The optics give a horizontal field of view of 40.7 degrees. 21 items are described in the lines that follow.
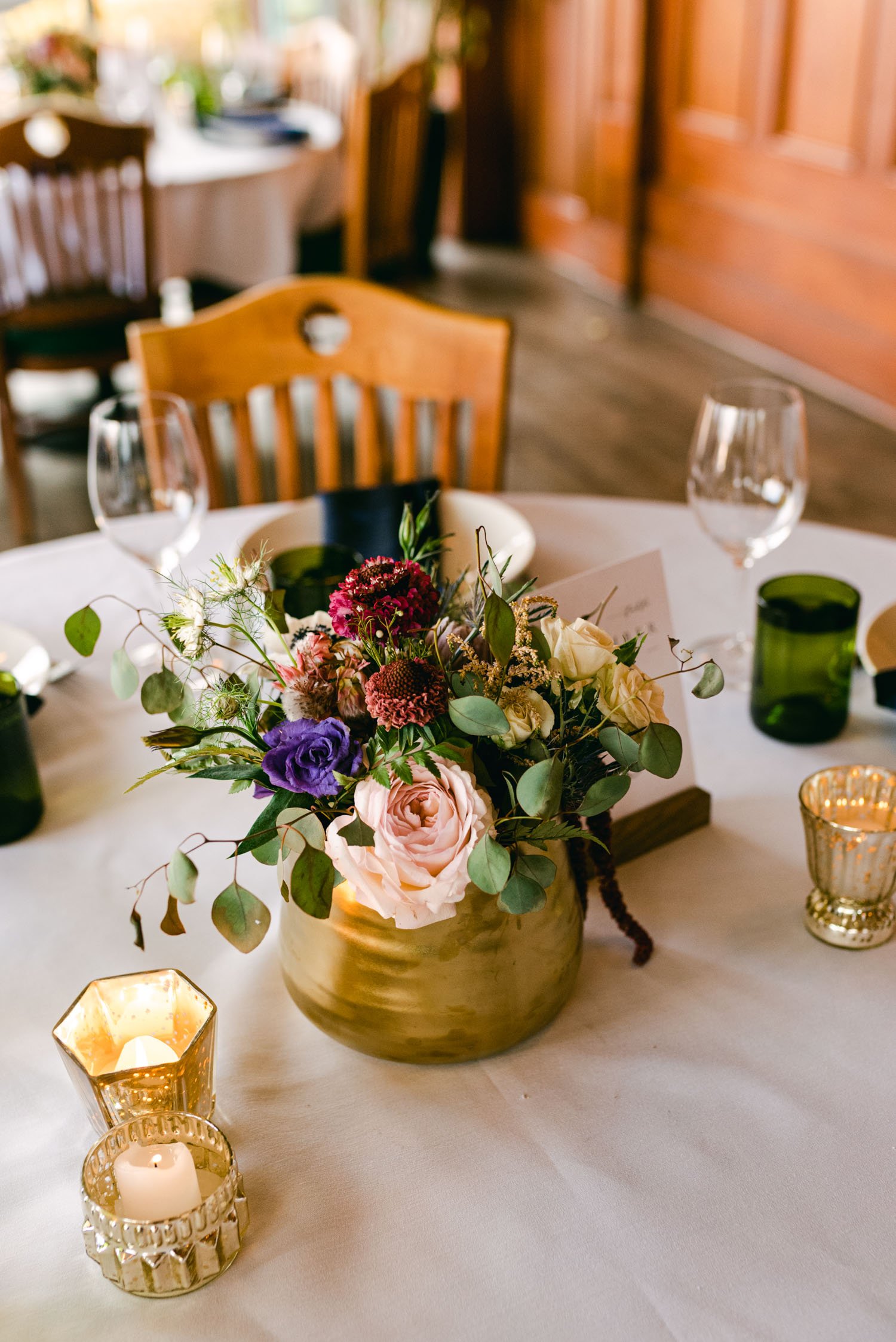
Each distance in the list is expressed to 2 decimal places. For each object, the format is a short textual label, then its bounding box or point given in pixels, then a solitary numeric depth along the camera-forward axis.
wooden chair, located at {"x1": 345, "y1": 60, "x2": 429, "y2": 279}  3.06
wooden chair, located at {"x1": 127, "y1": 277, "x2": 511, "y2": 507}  1.44
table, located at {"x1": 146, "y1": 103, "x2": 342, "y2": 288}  2.87
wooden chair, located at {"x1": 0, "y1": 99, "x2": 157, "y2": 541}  2.55
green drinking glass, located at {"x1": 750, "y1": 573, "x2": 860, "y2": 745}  0.88
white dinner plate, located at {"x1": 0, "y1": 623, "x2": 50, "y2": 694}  0.98
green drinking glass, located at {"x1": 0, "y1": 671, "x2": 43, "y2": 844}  0.82
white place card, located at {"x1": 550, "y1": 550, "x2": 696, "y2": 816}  0.77
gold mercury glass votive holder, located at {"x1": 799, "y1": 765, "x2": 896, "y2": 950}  0.70
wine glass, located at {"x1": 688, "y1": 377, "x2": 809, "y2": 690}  0.96
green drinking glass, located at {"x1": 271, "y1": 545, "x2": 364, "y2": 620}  0.86
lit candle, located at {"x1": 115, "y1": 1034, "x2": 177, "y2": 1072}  0.61
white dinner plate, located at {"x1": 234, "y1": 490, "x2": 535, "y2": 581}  1.09
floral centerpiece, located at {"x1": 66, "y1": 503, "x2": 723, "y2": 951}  0.52
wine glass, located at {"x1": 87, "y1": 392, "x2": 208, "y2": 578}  1.02
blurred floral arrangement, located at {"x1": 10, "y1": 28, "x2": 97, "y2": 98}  3.46
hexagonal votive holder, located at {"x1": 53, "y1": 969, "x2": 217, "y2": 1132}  0.58
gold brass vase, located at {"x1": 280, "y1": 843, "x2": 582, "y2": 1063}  0.60
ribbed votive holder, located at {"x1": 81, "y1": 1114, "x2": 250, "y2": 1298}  0.52
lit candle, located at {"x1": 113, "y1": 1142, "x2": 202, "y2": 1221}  0.53
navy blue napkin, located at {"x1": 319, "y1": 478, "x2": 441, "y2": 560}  1.04
